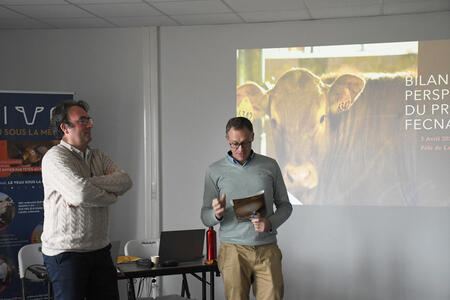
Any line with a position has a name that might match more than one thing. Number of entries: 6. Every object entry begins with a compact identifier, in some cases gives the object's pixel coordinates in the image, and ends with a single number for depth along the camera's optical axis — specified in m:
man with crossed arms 2.61
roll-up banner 4.82
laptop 3.72
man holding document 2.95
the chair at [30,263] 4.02
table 3.56
